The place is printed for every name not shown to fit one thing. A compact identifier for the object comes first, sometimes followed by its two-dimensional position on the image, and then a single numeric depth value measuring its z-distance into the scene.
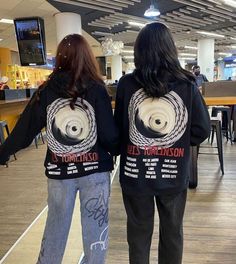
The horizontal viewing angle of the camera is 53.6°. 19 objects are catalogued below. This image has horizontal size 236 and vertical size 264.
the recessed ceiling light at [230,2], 5.64
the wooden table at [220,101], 2.37
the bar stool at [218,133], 2.82
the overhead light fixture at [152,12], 4.79
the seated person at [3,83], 5.25
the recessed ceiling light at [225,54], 16.19
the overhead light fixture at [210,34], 9.05
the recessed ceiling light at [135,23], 7.17
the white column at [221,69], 19.65
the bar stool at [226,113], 4.21
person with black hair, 1.03
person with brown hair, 1.04
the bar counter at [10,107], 4.12
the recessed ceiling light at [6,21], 6.27
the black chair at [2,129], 4.09
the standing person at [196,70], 5.15
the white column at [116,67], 14.82
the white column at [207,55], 10.60
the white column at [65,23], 5.97
